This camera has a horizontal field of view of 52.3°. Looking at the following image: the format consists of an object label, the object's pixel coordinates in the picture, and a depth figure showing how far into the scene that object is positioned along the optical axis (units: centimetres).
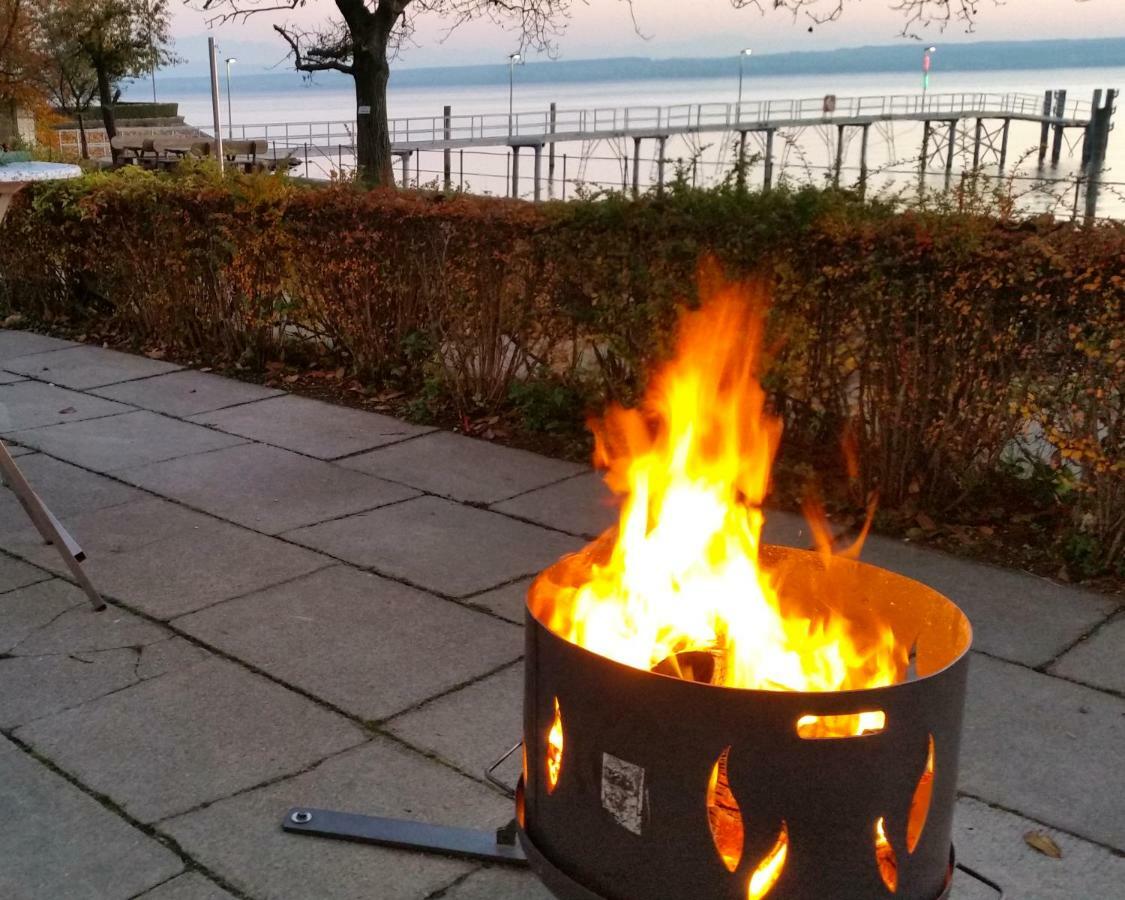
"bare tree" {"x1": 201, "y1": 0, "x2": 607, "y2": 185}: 1811
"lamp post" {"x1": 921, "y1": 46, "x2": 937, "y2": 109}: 4913
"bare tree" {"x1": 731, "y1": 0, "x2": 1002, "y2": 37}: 988
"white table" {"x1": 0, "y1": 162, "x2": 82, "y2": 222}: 378
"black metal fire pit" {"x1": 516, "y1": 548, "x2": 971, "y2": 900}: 168
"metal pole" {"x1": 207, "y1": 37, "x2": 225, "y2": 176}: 1752
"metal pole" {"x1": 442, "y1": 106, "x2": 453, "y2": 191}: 3797
